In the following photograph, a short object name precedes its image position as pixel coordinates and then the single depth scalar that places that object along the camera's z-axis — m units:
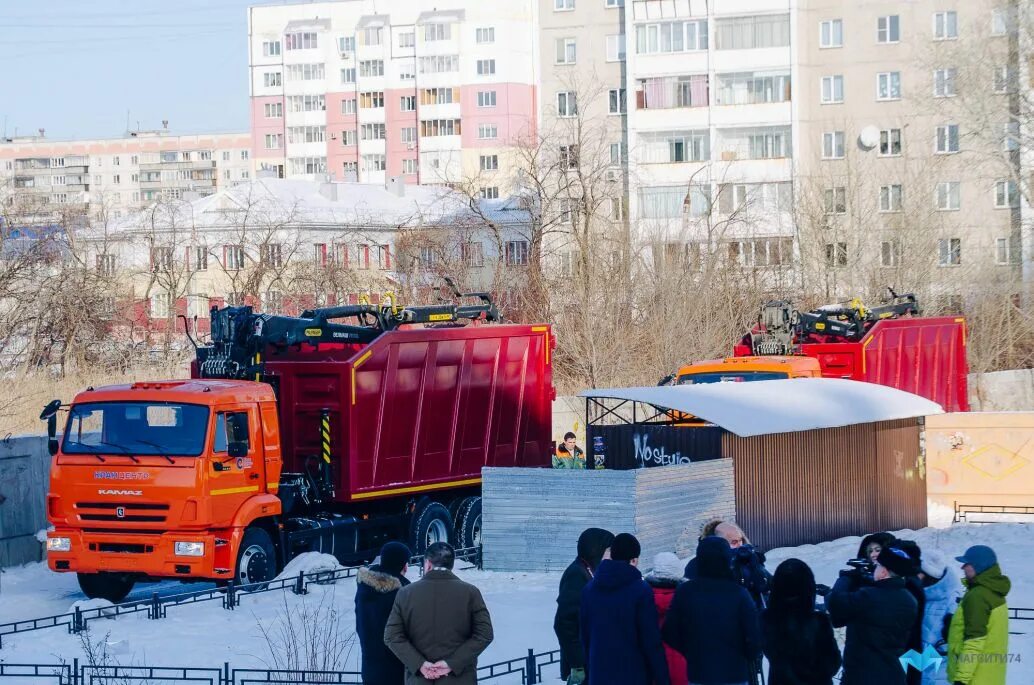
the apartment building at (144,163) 166.50
